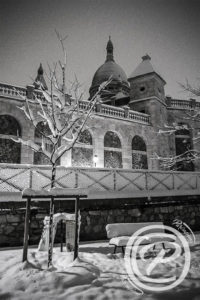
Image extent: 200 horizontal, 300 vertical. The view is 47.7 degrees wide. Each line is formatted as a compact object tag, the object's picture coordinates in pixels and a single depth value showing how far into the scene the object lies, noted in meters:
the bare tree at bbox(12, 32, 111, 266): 5.15
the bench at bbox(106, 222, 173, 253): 6.08
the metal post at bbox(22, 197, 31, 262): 4.78
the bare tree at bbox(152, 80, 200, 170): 20.39
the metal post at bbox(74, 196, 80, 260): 5.12
